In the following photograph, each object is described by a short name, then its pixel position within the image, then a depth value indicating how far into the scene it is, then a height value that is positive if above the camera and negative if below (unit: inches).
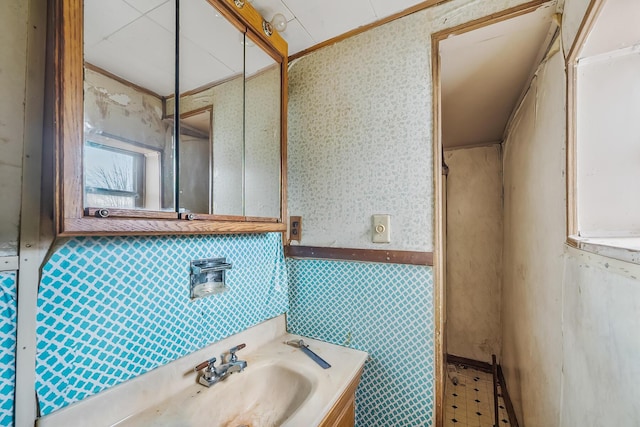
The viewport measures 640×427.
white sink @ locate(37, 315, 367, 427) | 25.8 -22.5
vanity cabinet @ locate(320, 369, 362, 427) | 29.0 -25.2
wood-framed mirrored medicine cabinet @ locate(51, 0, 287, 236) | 20.1 +11.3
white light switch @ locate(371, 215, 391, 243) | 40.0 -2.4
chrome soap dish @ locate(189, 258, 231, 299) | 33.6 -8.8
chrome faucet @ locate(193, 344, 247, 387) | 32.6 -21.3
